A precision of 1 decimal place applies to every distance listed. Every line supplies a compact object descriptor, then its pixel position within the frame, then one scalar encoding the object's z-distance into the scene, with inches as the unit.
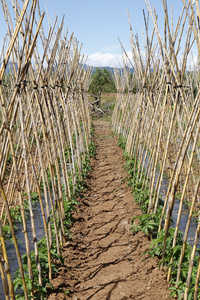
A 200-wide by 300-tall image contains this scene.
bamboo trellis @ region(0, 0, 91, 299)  92.6
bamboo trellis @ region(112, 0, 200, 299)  101.7
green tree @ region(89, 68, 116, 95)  1274.6
